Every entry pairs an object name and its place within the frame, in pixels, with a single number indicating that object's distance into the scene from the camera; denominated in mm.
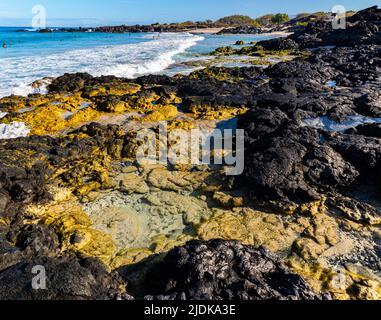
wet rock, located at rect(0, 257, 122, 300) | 3713
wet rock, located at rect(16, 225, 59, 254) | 5359
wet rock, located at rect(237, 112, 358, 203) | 6846
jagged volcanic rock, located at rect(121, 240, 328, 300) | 4121
